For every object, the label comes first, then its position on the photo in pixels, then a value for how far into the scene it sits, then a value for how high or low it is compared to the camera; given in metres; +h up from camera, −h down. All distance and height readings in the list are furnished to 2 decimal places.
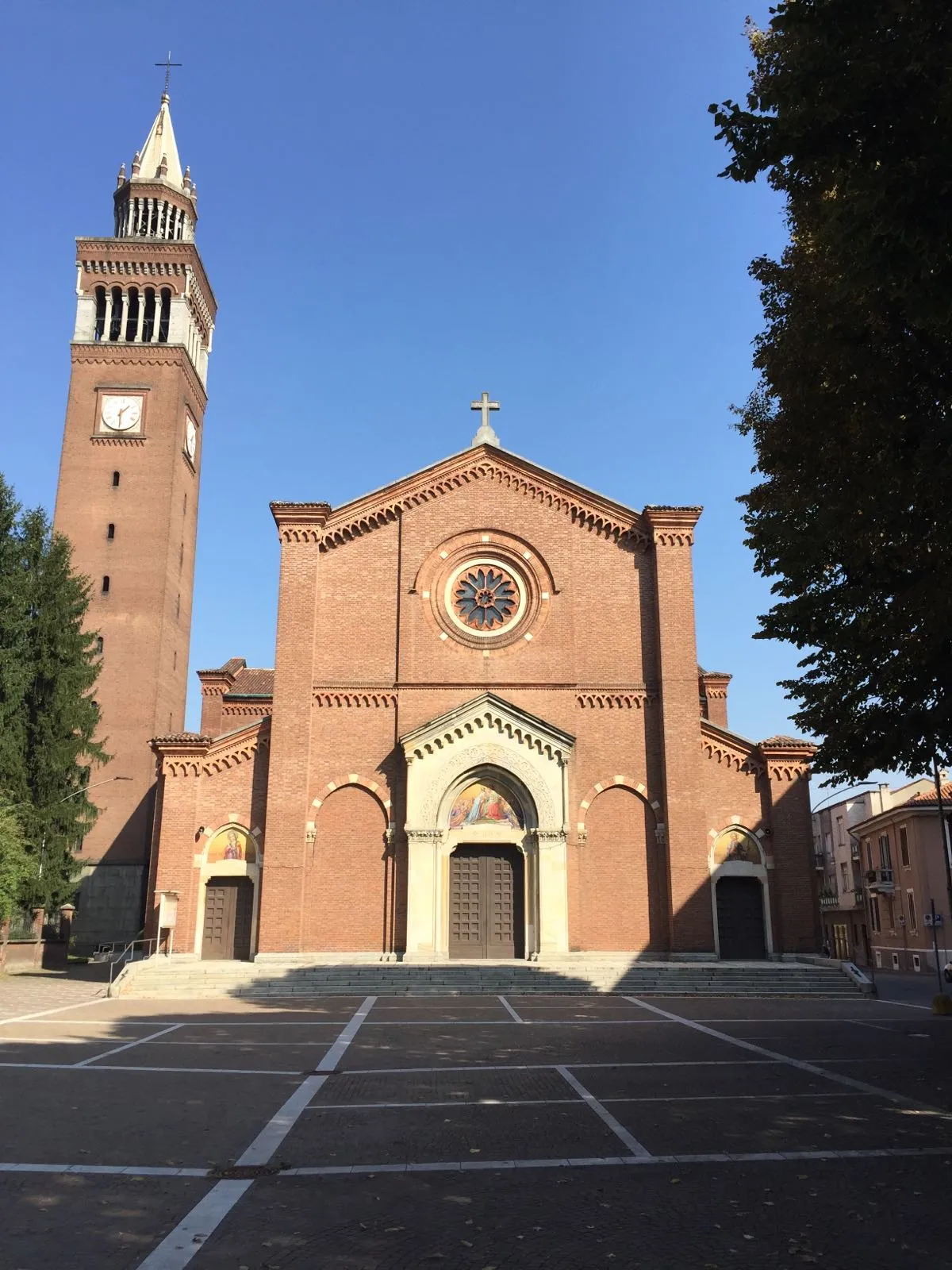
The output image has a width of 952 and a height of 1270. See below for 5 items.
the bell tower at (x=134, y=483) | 39.25 +17.88
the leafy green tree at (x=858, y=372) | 7.32 +5.26
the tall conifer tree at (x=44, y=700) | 32.66 +6.76
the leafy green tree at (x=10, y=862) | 28.67 +1.19
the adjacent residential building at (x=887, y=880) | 42.88 +1.10
